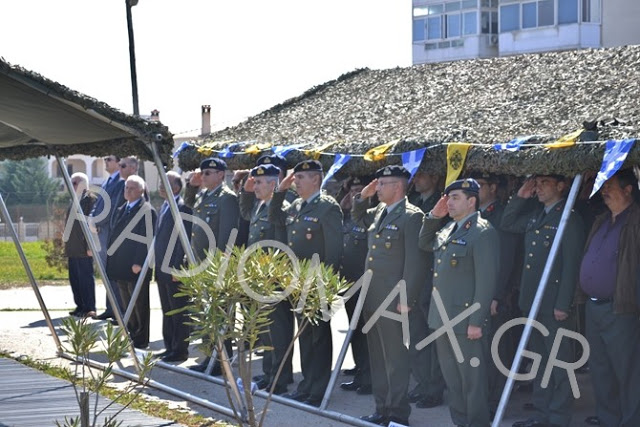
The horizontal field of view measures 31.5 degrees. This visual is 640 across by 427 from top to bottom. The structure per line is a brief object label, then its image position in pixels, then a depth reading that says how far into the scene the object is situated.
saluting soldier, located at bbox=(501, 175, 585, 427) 7.67
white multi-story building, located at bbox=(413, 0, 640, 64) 36.59
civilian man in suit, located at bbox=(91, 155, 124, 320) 13.33
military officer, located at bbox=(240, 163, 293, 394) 9.53
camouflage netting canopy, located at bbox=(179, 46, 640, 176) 7.58
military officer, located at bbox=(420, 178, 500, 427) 7.61
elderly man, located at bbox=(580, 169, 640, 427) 7.33
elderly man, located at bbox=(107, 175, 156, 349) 11.75
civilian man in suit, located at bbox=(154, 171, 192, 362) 10.91
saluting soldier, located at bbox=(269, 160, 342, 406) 9.08
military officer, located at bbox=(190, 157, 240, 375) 10.44
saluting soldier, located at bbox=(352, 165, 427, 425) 8.17
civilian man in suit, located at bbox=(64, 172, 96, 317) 13.96
